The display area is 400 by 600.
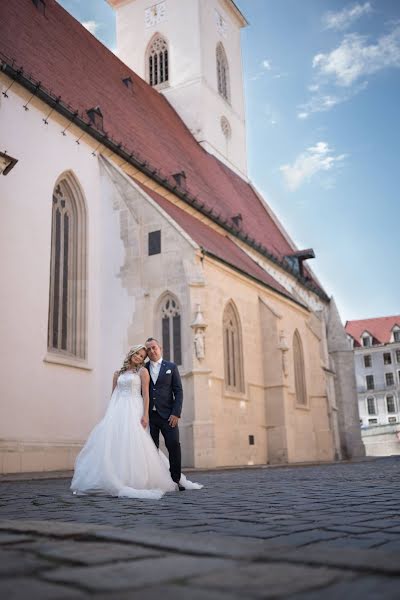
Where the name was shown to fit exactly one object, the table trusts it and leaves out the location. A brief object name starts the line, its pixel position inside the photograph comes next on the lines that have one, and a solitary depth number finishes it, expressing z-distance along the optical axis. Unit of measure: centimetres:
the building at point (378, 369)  5641
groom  722
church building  1231
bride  623
